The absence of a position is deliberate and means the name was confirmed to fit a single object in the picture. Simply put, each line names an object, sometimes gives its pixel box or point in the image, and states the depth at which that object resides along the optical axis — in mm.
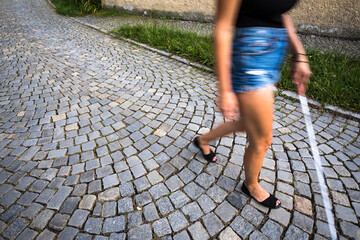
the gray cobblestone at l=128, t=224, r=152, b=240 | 1735
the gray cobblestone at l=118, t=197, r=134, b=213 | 1935
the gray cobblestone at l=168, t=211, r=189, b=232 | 1805
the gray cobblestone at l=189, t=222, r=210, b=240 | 1737
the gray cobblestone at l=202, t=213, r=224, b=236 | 1782
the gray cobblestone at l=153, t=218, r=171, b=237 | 1766
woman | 1199
